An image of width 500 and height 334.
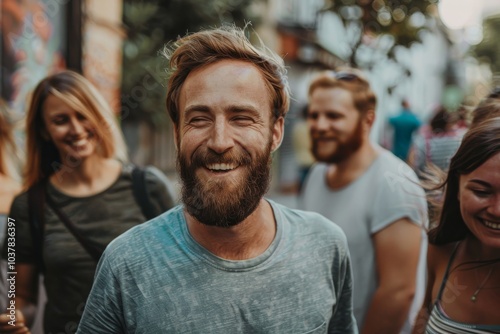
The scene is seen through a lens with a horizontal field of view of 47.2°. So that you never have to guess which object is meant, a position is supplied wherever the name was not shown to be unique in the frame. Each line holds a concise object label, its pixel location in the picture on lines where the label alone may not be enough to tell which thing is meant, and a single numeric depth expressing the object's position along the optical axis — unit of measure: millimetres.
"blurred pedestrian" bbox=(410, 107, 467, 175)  4250
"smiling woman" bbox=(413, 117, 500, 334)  1755
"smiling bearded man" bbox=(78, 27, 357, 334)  1533
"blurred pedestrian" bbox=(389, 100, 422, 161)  7520
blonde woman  2311
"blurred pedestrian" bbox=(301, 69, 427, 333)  2545
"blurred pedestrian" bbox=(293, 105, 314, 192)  8633
